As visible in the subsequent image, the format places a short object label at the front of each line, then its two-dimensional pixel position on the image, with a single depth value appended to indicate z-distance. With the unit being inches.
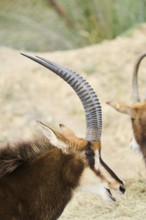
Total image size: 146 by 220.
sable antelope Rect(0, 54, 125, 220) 487.5
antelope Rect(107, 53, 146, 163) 715.4
